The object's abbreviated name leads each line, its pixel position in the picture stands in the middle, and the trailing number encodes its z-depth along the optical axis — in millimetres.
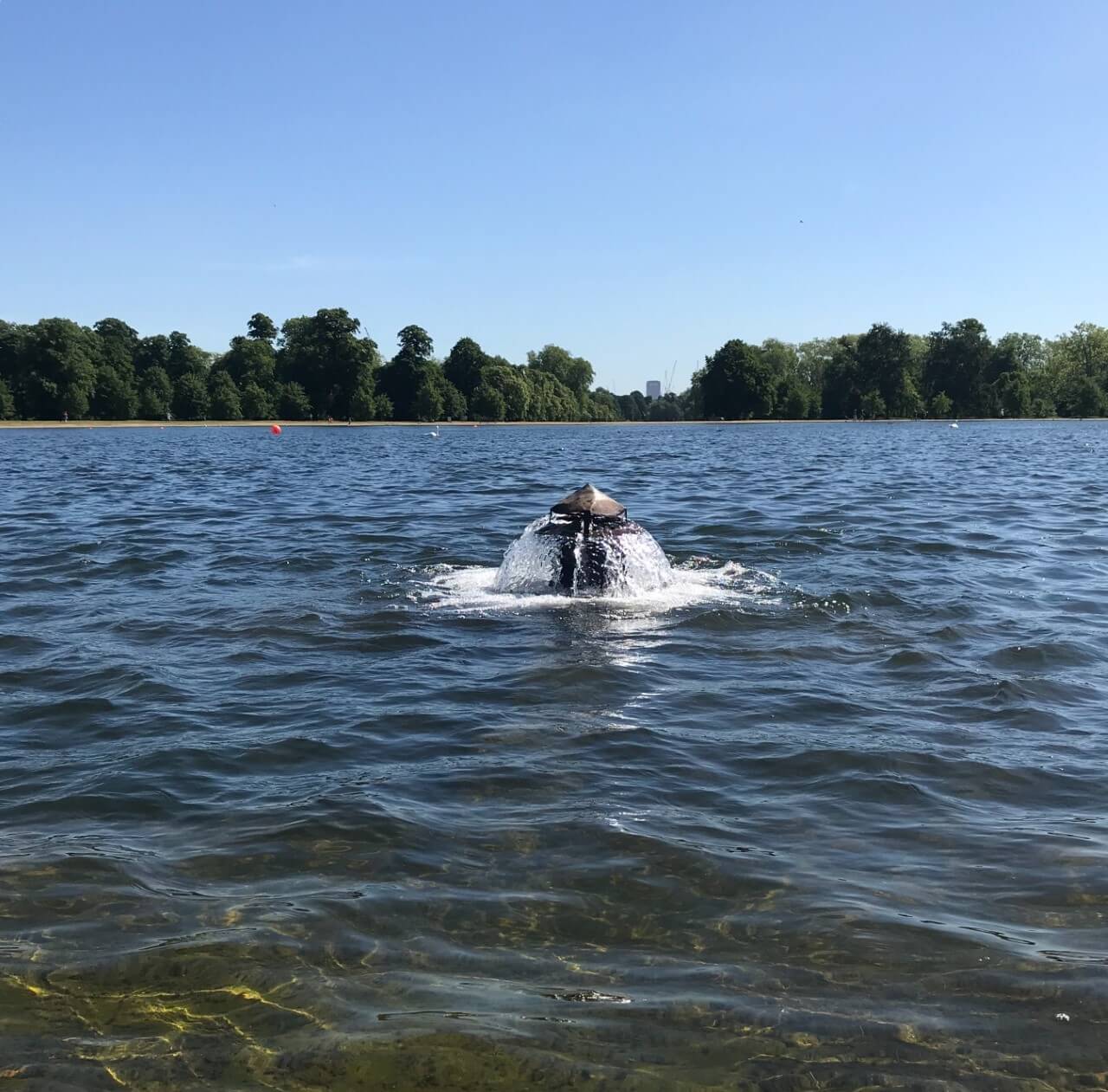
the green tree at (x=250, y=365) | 126438
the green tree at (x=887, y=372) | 150125
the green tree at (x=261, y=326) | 141000
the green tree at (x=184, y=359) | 124188
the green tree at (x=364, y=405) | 123250
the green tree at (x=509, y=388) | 137750
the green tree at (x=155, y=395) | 110812
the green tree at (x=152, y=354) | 124625
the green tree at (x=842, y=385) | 153125
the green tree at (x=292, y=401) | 121375
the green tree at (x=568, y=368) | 171500
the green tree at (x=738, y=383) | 147875
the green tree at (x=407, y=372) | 131000
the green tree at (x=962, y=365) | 154125
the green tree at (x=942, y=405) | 149625
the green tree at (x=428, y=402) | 127438
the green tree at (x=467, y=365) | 140500
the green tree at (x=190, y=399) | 114562
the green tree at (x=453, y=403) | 132500
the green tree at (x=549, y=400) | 145500
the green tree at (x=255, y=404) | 118312
